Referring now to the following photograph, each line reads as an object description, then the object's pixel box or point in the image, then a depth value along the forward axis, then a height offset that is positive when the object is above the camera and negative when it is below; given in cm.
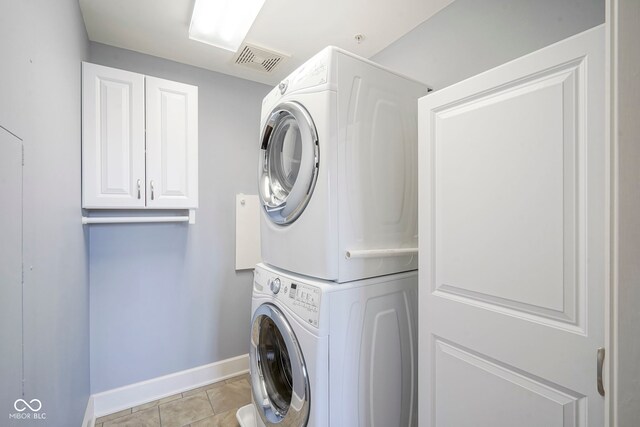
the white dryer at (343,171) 117 +19
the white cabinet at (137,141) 167 +47
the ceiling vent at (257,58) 204 +122
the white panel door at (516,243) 69 -9
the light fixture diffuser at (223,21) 152 +115
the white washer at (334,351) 110 -63
